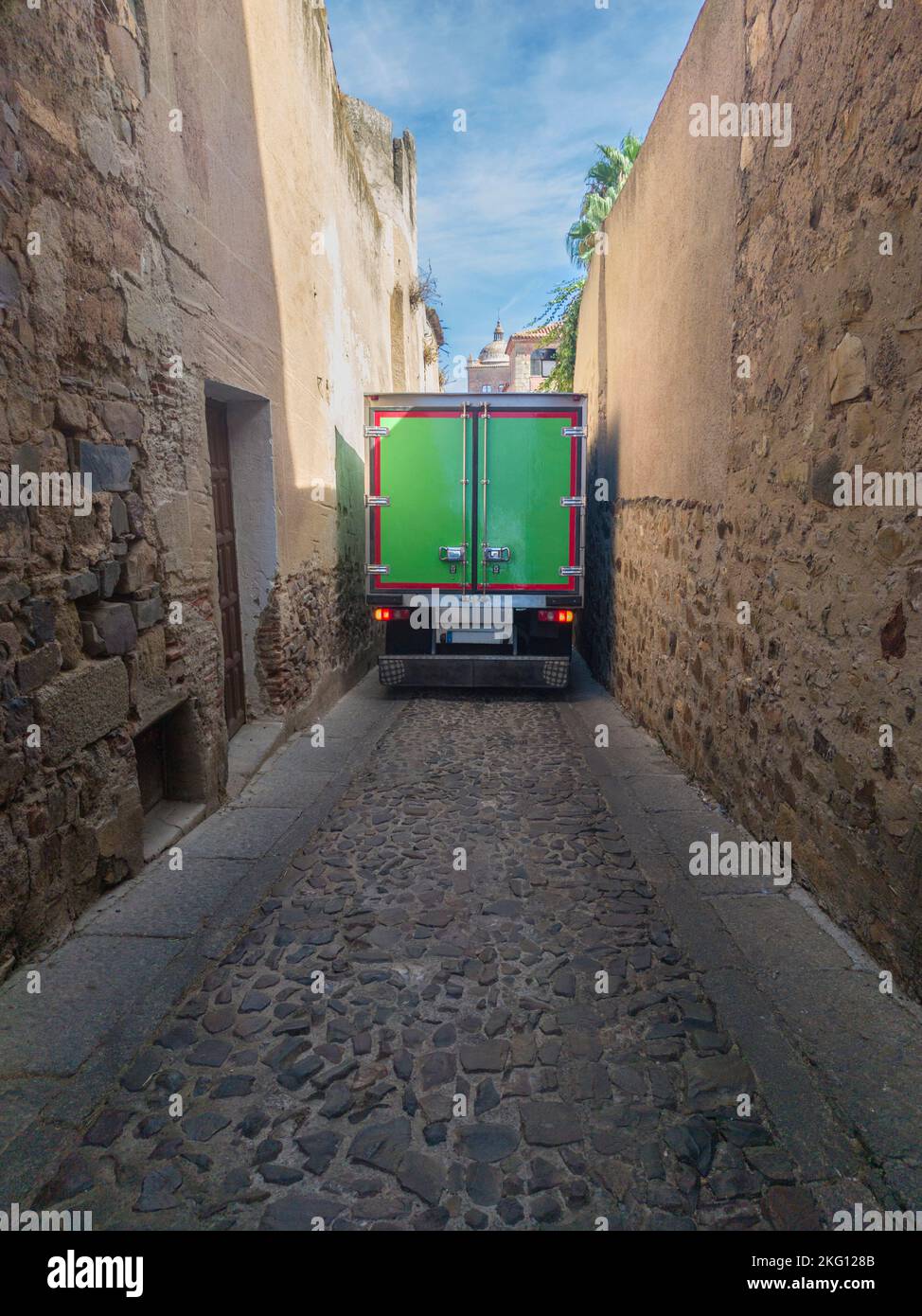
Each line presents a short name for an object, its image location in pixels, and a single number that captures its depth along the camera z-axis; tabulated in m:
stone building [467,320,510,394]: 48.69
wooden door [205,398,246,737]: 5.08
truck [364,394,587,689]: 6.98
